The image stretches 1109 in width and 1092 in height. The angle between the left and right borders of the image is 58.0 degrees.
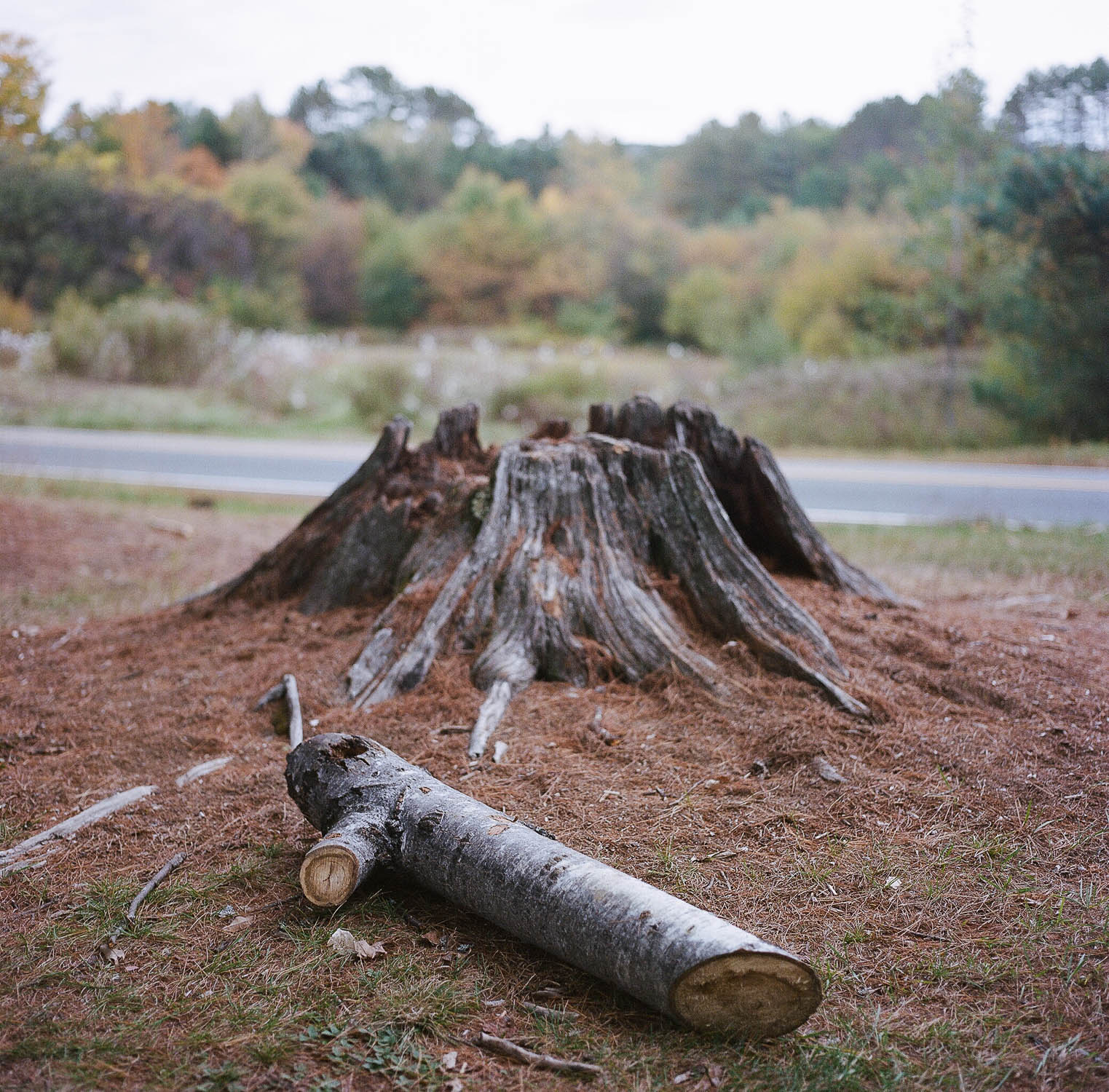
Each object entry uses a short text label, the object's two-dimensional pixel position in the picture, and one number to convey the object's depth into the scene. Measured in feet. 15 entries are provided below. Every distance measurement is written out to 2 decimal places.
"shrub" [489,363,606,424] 54.65
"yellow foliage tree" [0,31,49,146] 42.37
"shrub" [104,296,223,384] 61.93
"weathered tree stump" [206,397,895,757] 13.78
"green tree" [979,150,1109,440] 42.98
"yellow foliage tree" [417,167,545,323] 106.63
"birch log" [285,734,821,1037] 6.96
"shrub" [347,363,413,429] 55.01
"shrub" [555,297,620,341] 99.71
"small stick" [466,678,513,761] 11.75
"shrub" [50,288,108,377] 60.85
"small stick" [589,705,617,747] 12.08
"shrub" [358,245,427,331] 111.34
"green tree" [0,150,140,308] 56.13
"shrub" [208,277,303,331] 87.81
